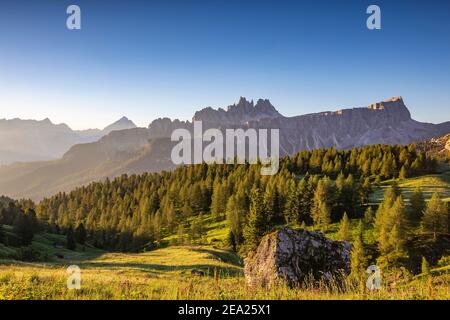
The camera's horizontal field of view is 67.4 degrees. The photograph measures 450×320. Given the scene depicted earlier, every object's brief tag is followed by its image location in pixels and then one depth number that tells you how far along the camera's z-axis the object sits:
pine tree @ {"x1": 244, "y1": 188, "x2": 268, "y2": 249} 80.38
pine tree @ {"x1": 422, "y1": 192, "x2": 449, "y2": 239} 71.00
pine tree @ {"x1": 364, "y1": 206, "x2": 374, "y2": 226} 83.38
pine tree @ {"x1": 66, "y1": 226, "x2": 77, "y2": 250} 92.81
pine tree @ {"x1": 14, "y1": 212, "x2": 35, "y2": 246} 81.77
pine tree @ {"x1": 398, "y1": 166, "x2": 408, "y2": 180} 127.22
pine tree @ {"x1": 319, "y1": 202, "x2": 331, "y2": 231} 90.25
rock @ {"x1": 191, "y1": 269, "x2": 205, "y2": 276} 38.93
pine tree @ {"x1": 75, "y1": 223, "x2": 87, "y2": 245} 104.00
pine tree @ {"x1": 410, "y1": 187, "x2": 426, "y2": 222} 79.57
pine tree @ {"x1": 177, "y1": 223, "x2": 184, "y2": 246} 103.29
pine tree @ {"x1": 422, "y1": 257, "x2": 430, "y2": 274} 53.16
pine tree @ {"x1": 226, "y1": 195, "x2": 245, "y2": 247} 95.32
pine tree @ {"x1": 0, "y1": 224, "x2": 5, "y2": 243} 76.00
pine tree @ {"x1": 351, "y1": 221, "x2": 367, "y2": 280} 62.62
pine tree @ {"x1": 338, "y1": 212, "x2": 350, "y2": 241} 73.81
